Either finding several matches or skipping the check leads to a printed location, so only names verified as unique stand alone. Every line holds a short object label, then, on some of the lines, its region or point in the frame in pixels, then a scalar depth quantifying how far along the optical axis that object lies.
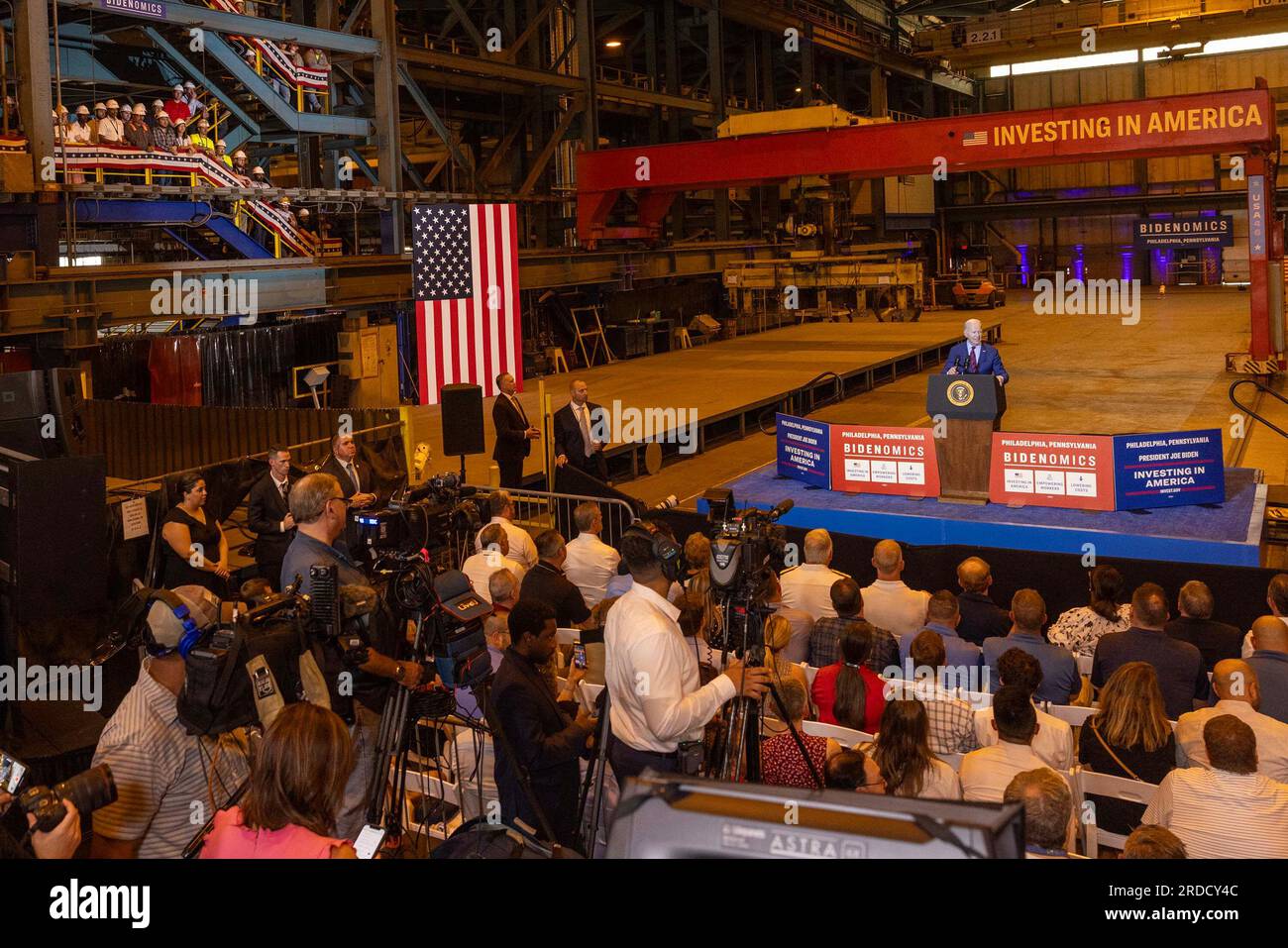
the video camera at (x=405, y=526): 4.95
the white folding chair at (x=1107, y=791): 4.98
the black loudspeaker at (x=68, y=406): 9.49
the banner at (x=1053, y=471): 11.36
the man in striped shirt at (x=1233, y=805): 4.46
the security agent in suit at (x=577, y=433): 12.96
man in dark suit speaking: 12.27
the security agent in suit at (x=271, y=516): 9.45
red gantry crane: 19.12
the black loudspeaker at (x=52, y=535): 7.52
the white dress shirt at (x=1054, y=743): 5.21
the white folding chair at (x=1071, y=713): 6.05
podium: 11.57
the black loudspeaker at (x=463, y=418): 11.95
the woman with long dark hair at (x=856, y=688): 5.85
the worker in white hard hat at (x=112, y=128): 18.19
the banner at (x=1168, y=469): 11.24
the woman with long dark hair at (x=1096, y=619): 7.49
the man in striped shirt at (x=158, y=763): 4.04
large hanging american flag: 14.42
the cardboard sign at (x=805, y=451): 12.92
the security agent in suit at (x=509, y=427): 12.91
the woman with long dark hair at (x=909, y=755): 4.78
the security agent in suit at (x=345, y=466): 10.16
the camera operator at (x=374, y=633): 4.64
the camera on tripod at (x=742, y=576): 4.69
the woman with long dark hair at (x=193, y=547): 8.82
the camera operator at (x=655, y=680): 4.22
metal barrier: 11.58
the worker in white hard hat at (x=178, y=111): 20.77
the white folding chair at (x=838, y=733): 5.48
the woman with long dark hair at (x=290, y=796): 3.12
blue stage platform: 10.22
